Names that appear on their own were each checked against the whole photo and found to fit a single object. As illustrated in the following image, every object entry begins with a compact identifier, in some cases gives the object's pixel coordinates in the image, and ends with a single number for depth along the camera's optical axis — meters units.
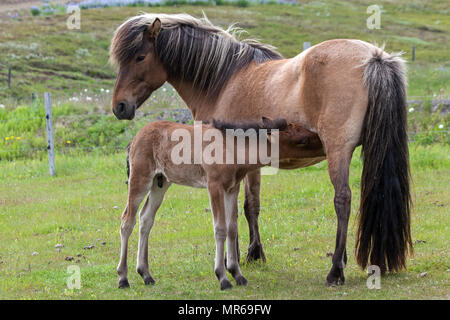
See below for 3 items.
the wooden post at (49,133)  29.06
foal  13.01
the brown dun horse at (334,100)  12.98
